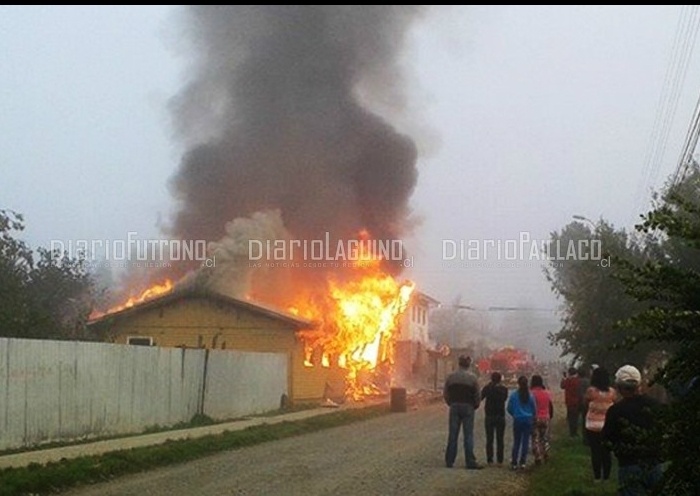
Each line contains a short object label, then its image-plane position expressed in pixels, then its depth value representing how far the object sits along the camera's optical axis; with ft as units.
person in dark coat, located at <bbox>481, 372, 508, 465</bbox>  51.26
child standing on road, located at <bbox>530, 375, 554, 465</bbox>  51.67
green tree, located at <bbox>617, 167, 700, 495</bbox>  15.70
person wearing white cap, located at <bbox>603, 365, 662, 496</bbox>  17.58
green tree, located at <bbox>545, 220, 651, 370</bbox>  79.25
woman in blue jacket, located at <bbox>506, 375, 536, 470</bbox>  49.14
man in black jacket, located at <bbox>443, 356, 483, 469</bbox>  48.96
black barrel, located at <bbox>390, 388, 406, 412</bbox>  102.78
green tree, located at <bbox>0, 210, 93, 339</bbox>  77.61
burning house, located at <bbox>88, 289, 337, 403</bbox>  112.98
